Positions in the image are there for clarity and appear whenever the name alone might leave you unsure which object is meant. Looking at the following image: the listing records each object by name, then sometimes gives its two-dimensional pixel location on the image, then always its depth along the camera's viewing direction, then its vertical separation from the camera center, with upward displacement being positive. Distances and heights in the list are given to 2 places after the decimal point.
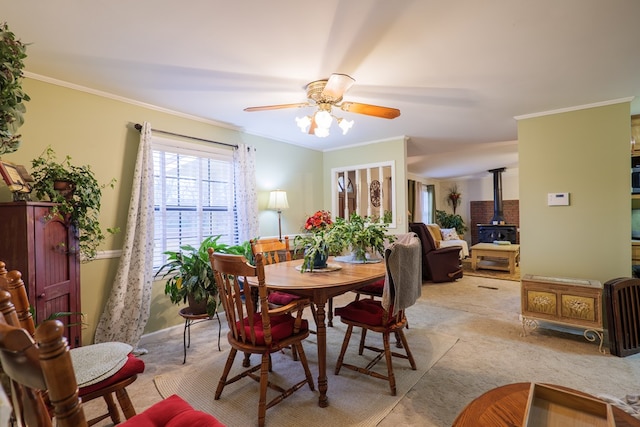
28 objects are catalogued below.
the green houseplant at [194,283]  2.73 -0.58
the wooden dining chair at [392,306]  2.01 -0.65
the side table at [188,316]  2.66 -0.86
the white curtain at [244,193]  3.82 +0.33
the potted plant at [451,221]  8.95 -0.21
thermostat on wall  3.20 +0.14
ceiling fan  2.19 +0.86
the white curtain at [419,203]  8.47 +0.34
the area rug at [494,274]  5.61 -1.21
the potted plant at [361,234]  2.49 -0.15
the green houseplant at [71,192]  2.11 +0.23
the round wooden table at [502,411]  1.02 -0.72
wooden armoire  1.80 -0.21
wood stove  7.79 -0.32
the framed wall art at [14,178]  1.86 +0.30
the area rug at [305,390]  1.82 -1.21
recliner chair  5.30 -0.79
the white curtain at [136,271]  2.68 -0.46
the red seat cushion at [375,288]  2.88 -0.71
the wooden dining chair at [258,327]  1.71 -0.70
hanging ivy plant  1.12 +0.53
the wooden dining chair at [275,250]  2.69 -0.32
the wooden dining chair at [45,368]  0.61 -0.31
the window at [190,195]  3.18 +0.29
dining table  1.89 -0.43
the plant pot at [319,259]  2.38 -0.34
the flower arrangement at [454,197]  9.41 +0.54
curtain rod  2.94 +0.94
